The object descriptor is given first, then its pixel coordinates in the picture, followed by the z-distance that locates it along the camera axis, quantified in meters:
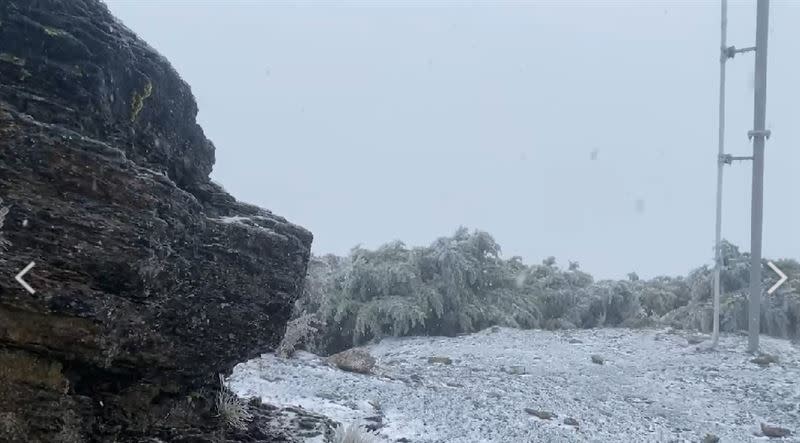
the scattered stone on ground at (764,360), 9.65
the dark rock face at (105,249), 3.71
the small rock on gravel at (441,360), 9.56
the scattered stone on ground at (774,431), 7.25
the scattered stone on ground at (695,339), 10.97
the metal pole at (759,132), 10.46
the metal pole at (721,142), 10.70
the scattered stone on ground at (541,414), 7.39
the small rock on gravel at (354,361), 8.59
